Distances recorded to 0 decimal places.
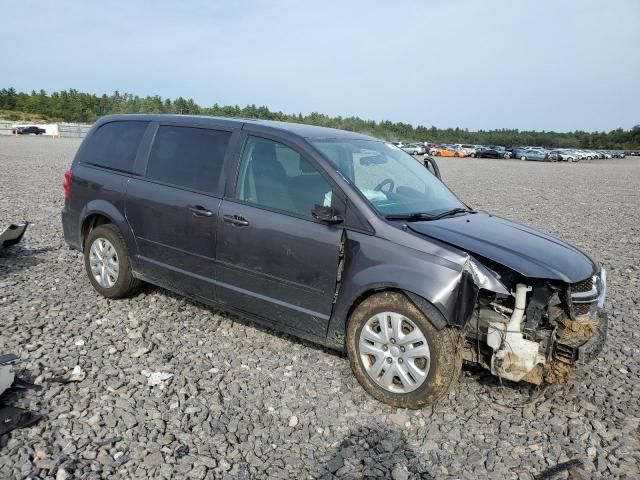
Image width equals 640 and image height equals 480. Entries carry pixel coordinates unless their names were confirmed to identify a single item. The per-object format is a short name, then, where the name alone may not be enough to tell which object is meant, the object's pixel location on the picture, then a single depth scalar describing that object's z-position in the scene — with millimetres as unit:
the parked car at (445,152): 63850
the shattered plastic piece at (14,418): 3215
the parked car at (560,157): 59625
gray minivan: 3572
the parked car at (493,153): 63219
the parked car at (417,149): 54781
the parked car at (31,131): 64863
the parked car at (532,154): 59853
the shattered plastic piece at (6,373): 3459
